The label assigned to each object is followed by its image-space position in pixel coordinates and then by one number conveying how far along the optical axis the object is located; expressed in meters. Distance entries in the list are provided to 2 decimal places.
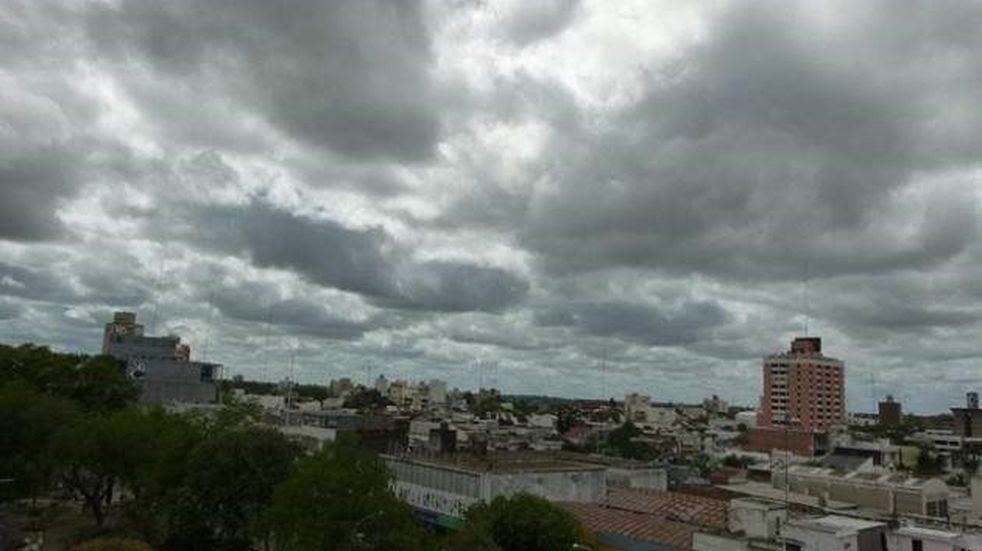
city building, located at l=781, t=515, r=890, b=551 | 36.94
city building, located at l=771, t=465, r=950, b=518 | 54.06
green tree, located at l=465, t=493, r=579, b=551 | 41.88
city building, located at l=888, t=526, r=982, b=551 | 36.34
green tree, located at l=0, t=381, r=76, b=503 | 55.72
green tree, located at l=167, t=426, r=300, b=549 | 48.66
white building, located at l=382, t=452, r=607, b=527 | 56.06
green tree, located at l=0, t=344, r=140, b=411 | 77.06
